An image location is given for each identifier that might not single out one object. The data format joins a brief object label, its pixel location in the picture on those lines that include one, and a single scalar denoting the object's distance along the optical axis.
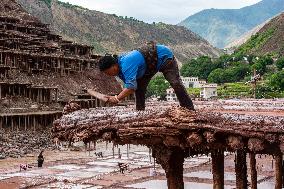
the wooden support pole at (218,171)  12.74
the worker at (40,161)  38.99
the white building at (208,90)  86.31
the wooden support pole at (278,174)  19.87
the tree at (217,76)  109.81
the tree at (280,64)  103.86
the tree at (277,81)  81.88
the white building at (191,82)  116.62
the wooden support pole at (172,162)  9.45
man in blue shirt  8.82
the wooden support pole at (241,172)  14.40
